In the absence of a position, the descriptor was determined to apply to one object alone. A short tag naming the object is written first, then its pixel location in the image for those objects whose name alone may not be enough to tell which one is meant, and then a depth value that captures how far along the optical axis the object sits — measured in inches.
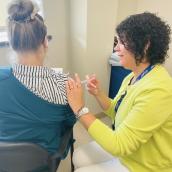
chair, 36.1
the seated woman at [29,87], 37.6
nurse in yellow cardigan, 37.5
